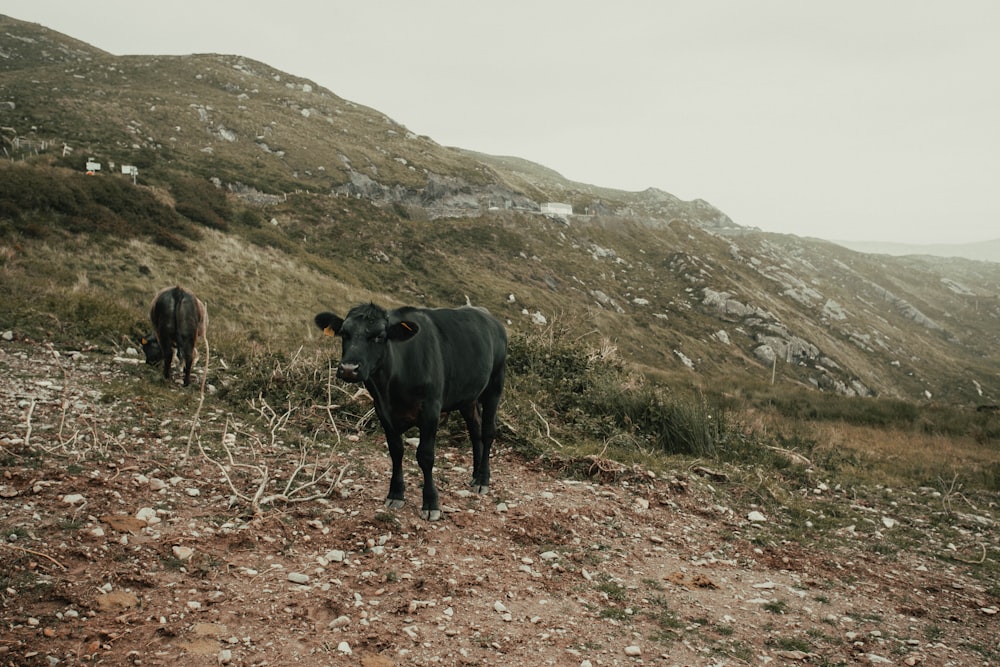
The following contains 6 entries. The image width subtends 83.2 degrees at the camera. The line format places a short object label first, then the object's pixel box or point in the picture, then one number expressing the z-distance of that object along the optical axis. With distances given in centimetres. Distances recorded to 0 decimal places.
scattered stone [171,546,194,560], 520
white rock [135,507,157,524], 571
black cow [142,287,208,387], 1129
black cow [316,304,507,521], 596
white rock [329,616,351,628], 456
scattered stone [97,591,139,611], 436
